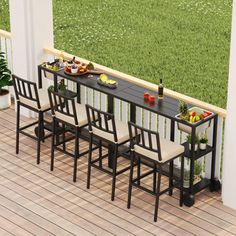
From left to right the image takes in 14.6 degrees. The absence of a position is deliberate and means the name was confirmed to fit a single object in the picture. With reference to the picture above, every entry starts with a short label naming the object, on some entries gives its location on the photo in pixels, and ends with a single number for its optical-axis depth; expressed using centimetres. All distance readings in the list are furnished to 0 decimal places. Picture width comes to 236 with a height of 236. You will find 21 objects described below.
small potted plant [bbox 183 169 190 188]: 1059
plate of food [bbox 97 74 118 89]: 1114
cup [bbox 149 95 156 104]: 1069
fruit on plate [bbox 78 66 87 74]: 1151
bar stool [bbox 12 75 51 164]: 1157
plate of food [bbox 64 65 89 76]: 1152
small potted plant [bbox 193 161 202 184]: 1073
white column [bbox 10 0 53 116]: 1242
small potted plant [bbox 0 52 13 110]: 1304
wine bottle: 1078
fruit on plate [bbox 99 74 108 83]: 1124
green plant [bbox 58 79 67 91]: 1189
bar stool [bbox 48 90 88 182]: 1100
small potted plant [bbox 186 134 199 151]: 1048
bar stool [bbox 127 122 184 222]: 1007
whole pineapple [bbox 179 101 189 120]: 1029
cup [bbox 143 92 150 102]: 1075
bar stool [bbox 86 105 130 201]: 1055
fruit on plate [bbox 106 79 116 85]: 1116
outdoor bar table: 1044
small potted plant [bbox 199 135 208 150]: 1061
